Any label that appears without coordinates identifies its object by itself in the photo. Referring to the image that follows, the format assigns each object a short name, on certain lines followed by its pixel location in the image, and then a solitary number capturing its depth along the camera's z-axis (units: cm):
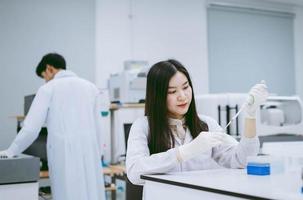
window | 489
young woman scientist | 154
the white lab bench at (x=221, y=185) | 99
